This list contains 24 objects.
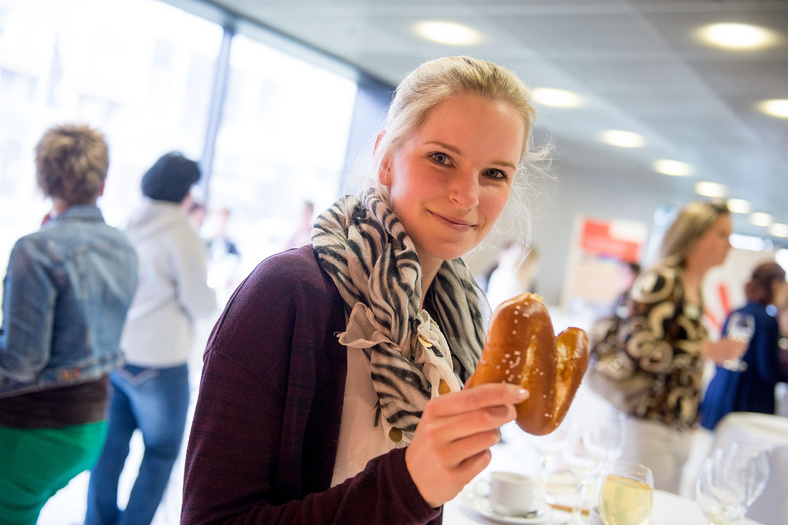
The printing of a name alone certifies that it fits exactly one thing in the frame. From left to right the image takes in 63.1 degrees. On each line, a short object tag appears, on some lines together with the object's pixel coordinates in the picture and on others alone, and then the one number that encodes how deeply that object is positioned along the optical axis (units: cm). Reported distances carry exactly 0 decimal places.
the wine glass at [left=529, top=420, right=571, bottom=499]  154
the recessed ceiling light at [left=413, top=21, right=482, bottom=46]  485
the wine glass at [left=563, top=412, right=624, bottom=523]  146
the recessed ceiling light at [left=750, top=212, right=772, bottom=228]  1332
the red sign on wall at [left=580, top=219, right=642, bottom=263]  1109
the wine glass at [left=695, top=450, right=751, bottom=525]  136
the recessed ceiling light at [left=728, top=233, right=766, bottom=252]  1905
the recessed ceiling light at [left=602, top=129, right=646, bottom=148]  780
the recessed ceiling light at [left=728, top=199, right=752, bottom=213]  1193
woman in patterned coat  268
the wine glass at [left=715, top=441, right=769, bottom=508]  142
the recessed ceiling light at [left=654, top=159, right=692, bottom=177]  910
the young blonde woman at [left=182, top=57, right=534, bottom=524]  76
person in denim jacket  189
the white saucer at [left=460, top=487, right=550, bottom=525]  137
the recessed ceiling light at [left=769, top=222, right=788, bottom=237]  1456
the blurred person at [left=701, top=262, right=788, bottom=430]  384
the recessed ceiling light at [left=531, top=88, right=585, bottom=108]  636
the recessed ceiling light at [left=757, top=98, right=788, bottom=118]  524
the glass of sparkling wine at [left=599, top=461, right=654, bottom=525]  119
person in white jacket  264
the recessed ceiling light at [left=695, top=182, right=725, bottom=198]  1054
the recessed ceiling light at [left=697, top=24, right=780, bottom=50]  380
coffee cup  140
